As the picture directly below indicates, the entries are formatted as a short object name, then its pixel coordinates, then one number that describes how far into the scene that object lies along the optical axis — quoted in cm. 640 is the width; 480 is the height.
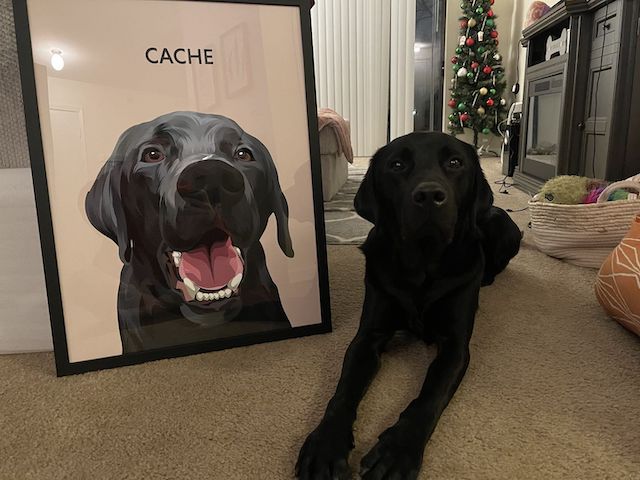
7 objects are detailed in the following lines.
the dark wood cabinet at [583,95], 236
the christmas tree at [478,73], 525
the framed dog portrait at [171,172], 111
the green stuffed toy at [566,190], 195
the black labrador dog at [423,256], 107
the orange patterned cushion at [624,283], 121
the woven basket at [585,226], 171
